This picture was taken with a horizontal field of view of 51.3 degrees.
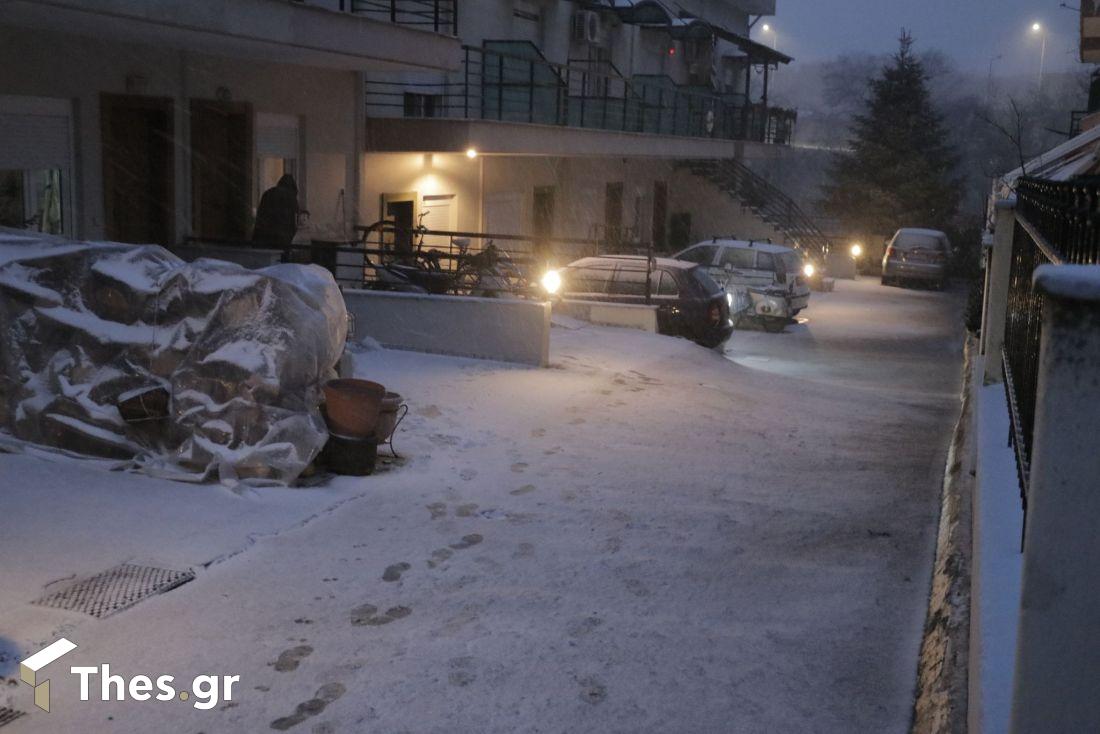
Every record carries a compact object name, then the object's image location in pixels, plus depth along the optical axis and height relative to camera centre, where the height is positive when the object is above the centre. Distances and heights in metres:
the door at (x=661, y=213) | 37.14 +0.27
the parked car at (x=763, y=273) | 21.30 -0.93
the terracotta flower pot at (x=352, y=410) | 8.36 -1.43
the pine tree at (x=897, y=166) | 45.06 +2.50
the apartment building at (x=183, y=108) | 11.77 +1.21
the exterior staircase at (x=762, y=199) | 35.78 +0.84
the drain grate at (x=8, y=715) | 4.65 -2.09
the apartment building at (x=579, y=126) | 19.92 +1.94
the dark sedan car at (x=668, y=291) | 17.05 -1.05
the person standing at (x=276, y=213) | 14.46 -0.05
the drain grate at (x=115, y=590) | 5.73 -1.99
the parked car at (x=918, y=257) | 32.28 -0.78
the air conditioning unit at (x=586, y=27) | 28.84 +4.82
